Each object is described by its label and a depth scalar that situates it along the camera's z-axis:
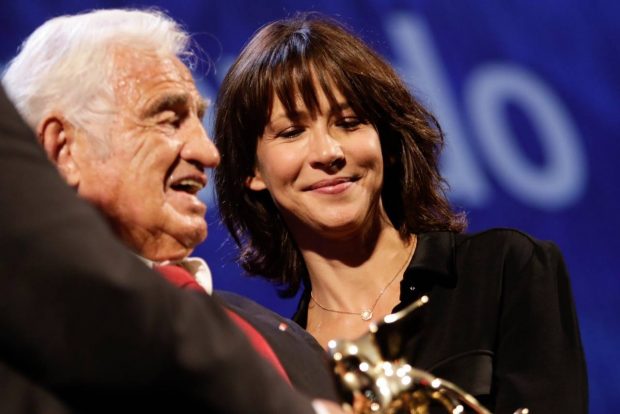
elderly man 4.63
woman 4.95
